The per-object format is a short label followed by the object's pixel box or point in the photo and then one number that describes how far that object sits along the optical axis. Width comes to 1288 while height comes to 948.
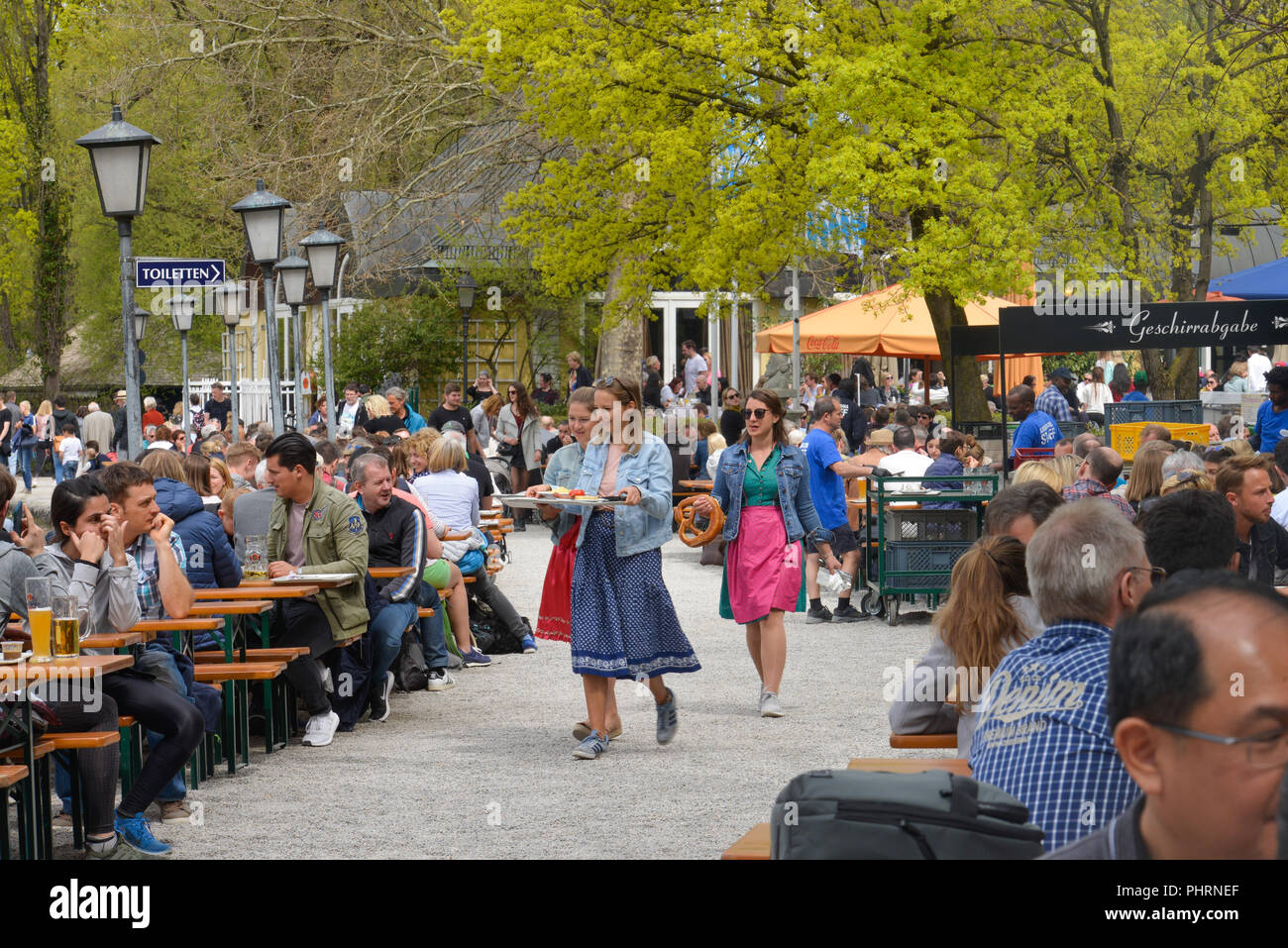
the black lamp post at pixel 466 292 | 27.59
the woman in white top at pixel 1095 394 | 26.55
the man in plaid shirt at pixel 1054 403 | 17.72
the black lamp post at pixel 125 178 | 11.48
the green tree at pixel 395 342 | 33.03
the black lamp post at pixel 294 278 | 20.44
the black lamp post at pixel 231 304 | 27.25
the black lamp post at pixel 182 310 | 29.08
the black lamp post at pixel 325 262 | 17.28
